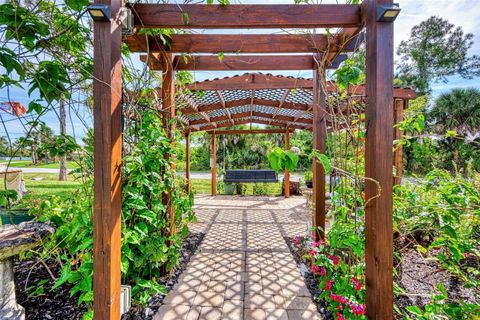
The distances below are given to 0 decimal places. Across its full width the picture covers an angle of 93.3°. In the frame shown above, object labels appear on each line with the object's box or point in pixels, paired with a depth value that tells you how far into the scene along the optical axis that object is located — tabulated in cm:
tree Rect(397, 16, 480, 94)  1528
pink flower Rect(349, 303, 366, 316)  131
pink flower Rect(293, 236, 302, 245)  314
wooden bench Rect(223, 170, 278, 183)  830
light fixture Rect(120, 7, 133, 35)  130
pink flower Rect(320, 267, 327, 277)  168
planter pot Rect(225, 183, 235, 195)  863
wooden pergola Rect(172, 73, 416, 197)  330
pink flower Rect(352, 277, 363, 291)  142
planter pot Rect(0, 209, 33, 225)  284
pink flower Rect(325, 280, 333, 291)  162
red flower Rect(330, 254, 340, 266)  165
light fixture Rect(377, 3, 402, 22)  114
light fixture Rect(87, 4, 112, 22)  114
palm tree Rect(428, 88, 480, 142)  1195
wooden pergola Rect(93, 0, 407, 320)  119
